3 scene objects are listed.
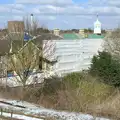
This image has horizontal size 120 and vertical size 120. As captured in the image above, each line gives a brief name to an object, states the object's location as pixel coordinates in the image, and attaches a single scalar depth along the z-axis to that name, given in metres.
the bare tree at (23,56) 27.64
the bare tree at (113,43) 48.29
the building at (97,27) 80.24
